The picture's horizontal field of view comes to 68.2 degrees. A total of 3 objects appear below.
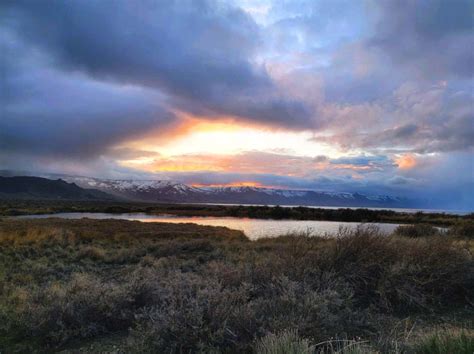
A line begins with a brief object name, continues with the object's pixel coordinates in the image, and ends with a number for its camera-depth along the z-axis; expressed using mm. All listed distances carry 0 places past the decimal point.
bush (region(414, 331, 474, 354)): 3660
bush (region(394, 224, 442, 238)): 21812
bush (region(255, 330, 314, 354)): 3371
